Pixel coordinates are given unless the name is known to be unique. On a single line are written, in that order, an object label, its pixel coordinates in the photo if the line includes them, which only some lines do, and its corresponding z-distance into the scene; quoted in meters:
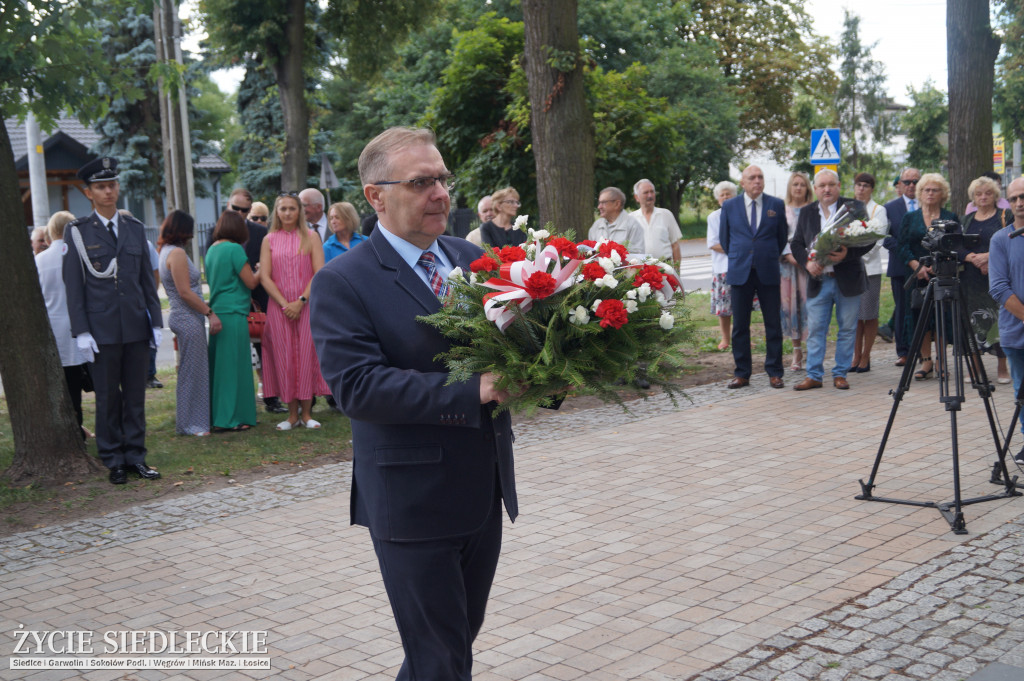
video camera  6.21
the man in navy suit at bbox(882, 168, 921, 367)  11.67
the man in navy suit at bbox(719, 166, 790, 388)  10.79
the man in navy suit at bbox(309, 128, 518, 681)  2.90
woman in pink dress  9.62
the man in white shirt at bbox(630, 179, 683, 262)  11.94
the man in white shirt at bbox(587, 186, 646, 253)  11.05
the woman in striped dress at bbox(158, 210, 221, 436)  9.15
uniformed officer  7.68
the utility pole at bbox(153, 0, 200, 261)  21.16
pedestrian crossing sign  16.59
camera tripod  6.13
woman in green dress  9.57
